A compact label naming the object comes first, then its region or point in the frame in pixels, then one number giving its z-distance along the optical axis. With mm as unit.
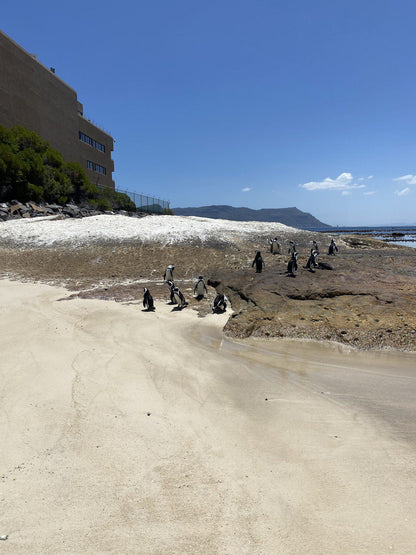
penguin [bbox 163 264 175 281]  13906
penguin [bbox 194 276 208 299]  11648
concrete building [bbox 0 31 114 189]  39312
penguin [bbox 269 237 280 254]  19016
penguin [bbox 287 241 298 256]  18634
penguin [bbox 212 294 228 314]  10227
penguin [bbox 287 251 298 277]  11641
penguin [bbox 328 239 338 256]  19359
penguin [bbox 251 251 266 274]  13508
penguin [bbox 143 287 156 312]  10198
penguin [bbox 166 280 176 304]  11094
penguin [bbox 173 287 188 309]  10749
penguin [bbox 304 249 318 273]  12897
